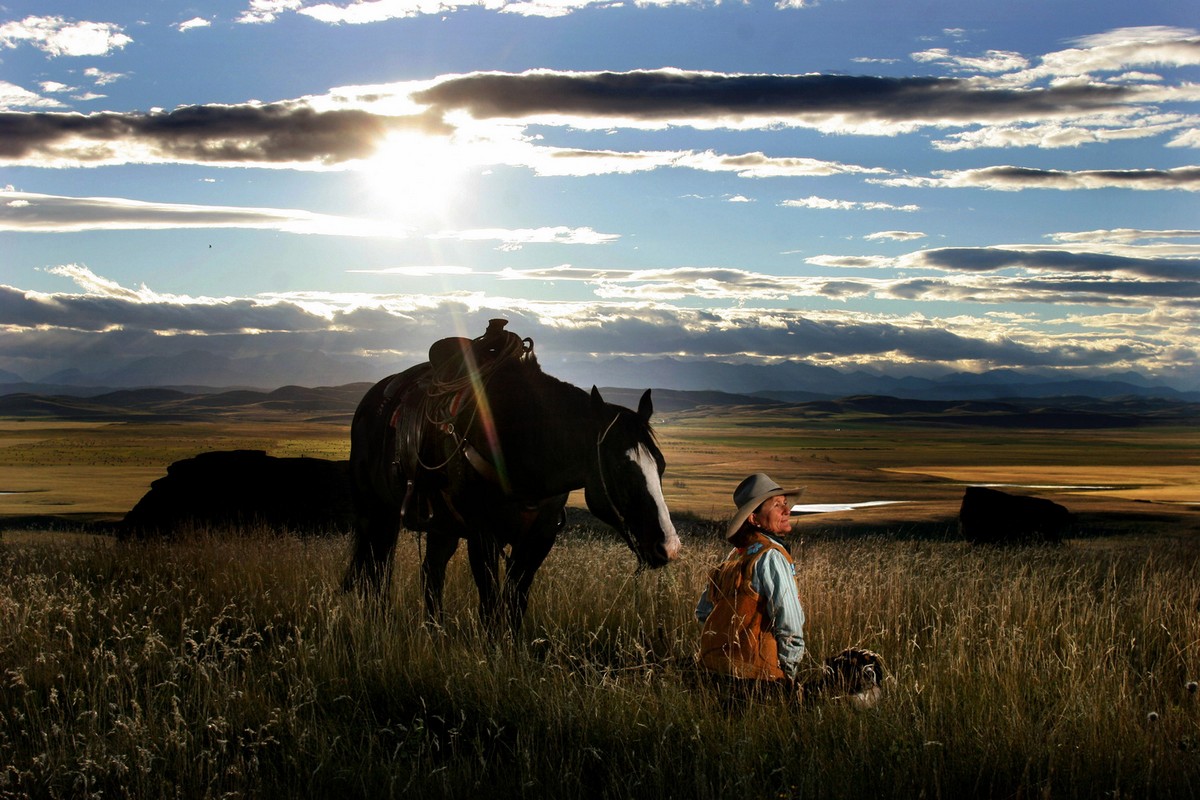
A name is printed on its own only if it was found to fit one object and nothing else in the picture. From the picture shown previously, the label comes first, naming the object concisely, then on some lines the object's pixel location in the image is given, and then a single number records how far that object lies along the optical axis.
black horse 7.06
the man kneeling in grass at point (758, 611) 5.49
